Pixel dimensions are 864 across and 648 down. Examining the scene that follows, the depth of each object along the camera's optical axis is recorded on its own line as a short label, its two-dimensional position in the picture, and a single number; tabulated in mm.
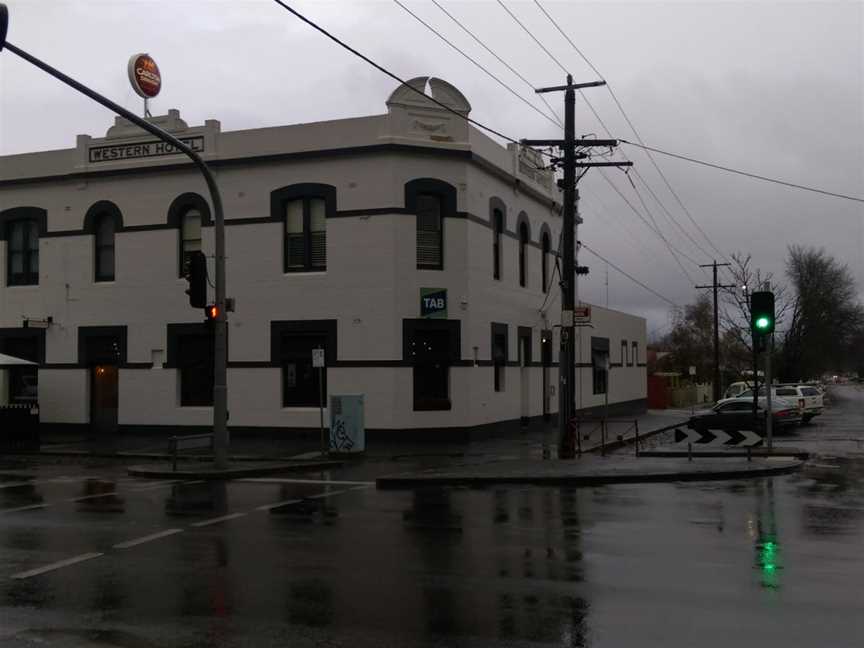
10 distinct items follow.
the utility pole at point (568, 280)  20156
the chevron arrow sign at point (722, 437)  20312
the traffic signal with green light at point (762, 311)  20594
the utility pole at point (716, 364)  51247
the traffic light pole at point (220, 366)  18812
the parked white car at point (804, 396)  36781
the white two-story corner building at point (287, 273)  25328
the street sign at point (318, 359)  21891
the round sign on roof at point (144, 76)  25719
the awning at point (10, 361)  26203
